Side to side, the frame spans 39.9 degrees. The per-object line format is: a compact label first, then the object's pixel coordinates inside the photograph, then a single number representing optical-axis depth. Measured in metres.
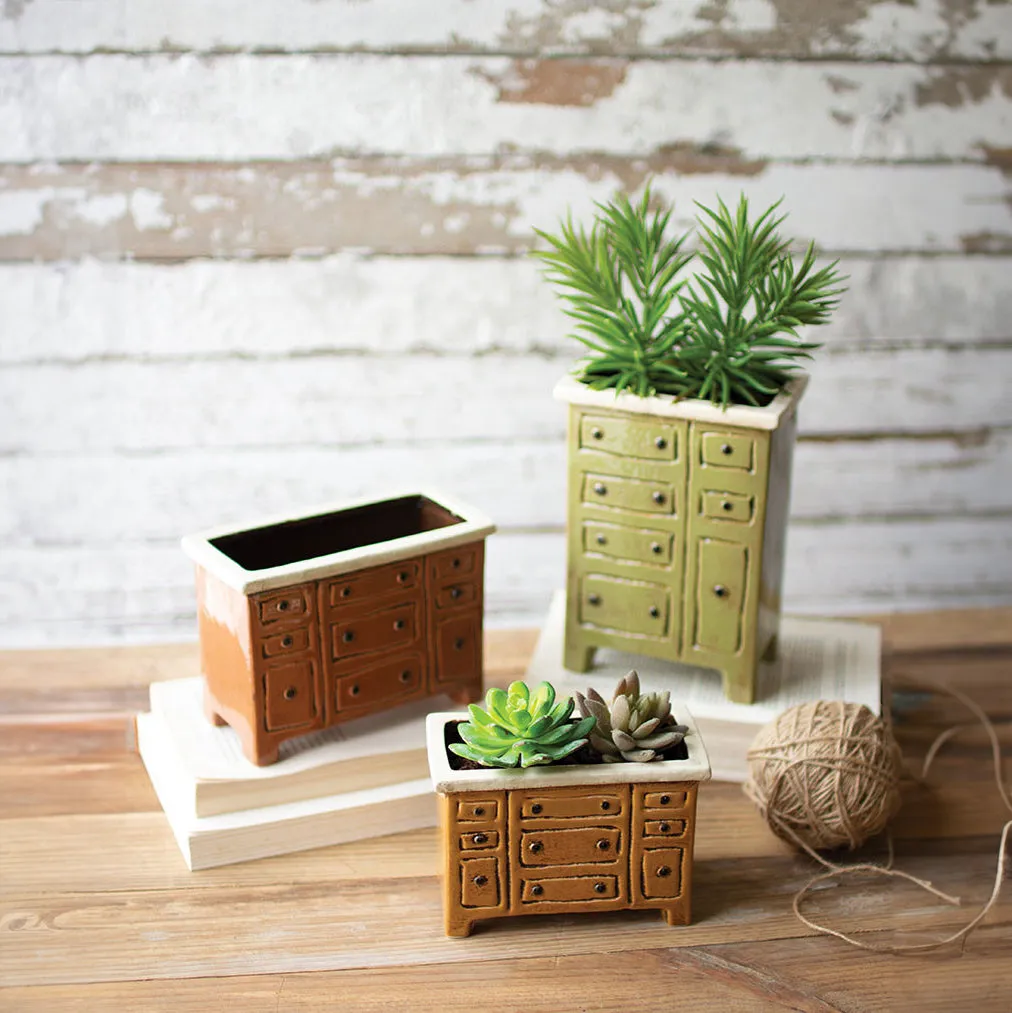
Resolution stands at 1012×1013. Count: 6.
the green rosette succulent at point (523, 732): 1.24
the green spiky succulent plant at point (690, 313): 1.45
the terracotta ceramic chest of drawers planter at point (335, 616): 1.39
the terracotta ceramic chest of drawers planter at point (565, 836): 1.26
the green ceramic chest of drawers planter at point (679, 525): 1.46
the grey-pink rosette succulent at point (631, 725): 1.27
